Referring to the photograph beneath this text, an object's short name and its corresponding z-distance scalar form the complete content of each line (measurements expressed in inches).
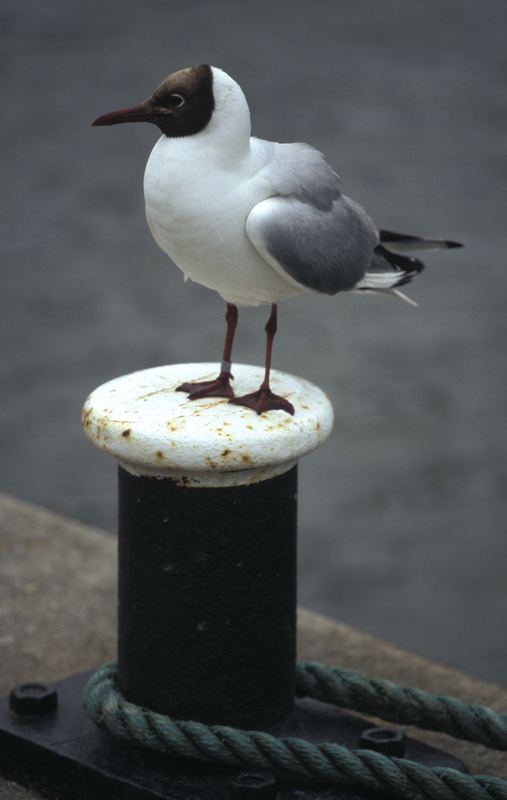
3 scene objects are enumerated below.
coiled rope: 200.4
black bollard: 201.5
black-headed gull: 194.7
